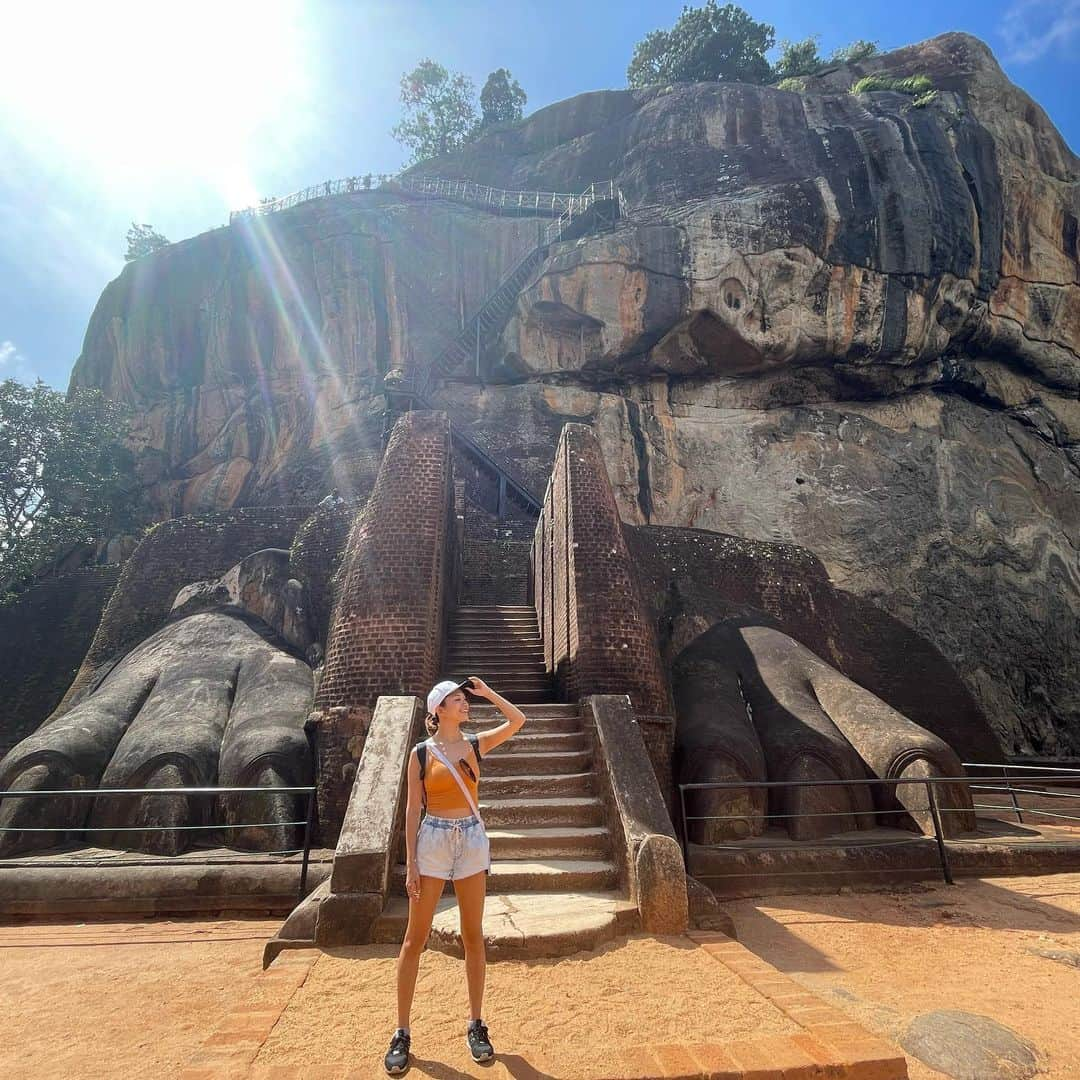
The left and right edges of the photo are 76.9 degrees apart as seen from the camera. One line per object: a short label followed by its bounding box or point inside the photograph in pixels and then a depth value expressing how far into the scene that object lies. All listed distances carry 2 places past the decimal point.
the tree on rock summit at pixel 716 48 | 33.34
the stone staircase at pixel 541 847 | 3.95
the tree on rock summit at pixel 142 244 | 36.38
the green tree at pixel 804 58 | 31.77
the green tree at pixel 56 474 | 20.38
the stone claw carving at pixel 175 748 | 7.36
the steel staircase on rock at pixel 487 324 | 25.45
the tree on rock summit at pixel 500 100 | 40.88
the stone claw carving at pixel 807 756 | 7.57
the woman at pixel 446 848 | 2.77
